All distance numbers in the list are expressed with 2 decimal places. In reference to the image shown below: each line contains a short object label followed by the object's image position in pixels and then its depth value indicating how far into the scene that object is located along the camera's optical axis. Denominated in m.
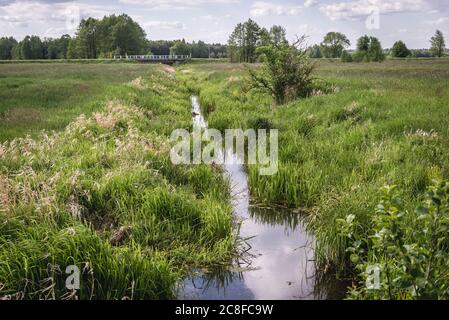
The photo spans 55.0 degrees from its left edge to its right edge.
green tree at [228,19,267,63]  79.62
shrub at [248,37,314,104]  16.77
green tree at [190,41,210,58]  148.25
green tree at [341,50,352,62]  75.62
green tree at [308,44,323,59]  137.27
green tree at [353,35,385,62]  75.00
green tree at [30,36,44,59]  114.31
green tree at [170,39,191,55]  138.50
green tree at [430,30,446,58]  105.72
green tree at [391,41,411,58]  95.12
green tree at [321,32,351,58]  112.25
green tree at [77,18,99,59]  79.75
